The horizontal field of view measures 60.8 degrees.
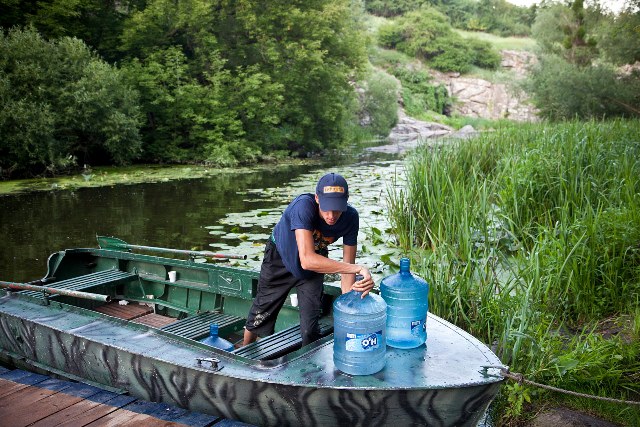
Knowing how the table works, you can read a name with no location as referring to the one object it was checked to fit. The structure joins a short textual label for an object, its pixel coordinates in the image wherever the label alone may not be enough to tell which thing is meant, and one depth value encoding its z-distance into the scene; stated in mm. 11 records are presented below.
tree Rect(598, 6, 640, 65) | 21500
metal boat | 3125
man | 3402
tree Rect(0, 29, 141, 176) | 15930
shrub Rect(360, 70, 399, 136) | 35750
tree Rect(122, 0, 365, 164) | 22109
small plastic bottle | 4082
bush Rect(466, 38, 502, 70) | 55844
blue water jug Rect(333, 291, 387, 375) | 3113
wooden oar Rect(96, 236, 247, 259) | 5703
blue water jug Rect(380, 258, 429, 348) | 3420
